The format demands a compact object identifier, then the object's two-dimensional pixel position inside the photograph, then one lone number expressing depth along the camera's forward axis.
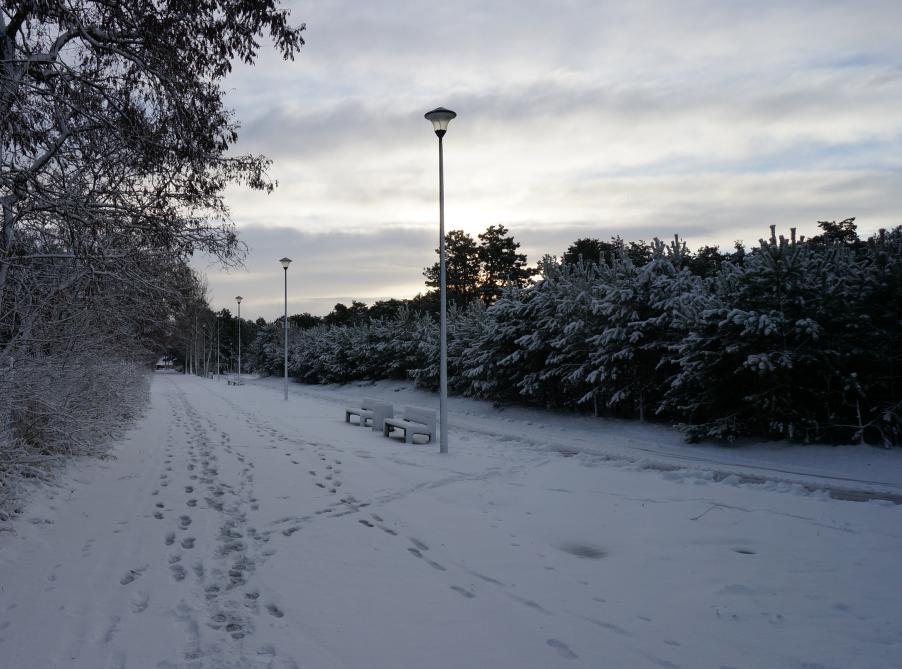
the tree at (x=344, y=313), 68.44
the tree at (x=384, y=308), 61.62
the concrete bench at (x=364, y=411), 14.98
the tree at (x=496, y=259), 50.84
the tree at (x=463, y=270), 51.38
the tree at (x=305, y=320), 81.31
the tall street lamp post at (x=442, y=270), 10.80
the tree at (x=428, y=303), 50.53
